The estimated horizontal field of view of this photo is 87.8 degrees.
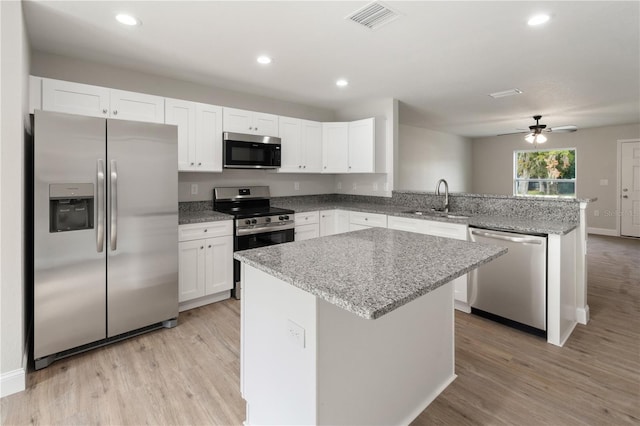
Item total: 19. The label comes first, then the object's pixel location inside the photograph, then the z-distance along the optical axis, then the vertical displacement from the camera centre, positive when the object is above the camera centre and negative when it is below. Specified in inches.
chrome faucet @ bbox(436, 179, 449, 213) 150.9 +3.6
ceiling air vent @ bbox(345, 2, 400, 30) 85.9 +52.8
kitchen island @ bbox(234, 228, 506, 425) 49.7 -20.9
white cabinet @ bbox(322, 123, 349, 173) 181.9 +35.1
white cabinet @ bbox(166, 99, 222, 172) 130.7 +31.7
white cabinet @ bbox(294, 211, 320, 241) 159.8 -7.1
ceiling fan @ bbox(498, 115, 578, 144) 210.5 +51.9
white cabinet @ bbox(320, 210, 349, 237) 171.8 -5.4
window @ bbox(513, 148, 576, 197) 299.9 +36.8
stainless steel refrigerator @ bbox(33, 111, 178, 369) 87.9 -5.8
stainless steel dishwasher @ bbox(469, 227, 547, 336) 104.5 -24.0
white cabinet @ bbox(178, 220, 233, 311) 123.5 -20.1
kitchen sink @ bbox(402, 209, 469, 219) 143.9 -0.9
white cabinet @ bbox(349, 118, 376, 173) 173.6 +34.5
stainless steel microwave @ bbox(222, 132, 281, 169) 143.2 +27.1
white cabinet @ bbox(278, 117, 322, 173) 168.2 +34.7
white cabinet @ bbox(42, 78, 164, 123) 106.0 +37.5
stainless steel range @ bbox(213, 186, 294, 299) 137.4 -2.9
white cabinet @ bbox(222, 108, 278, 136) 145.3 +40.7
